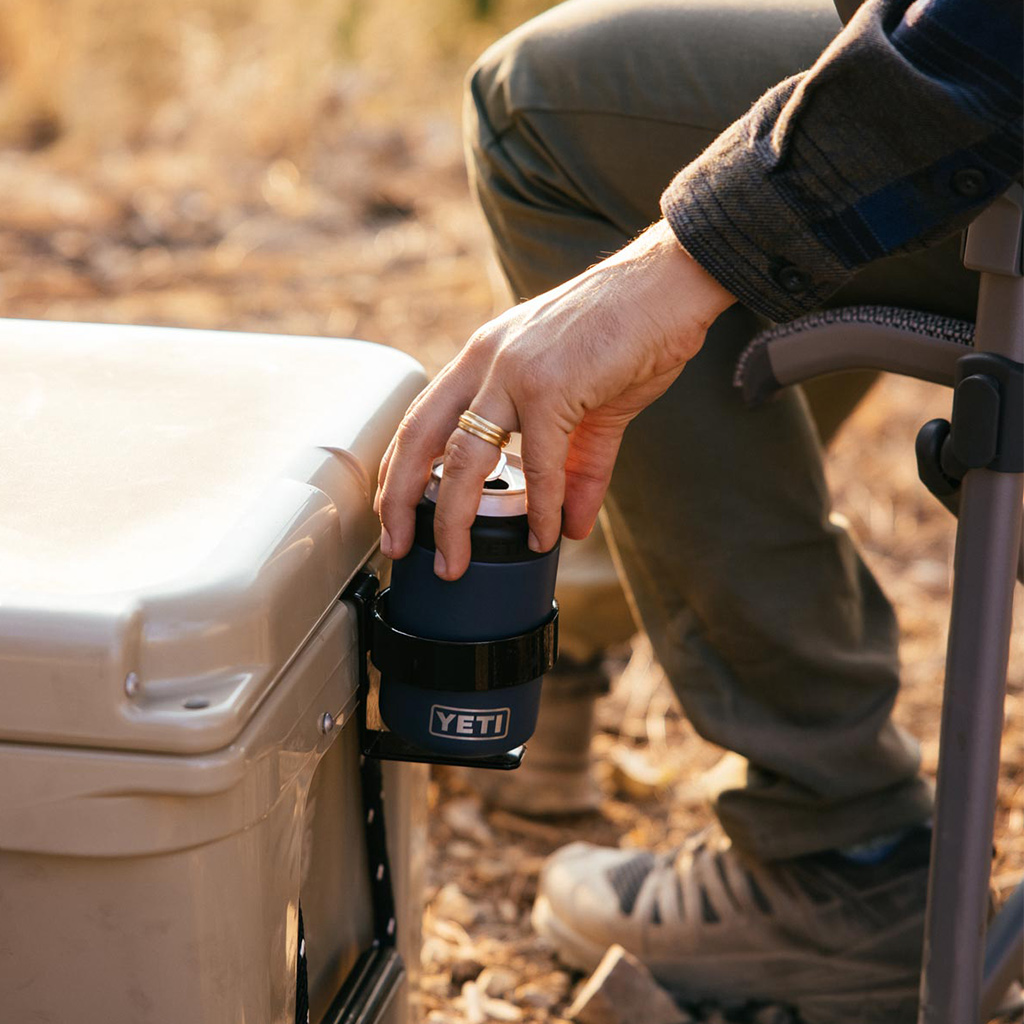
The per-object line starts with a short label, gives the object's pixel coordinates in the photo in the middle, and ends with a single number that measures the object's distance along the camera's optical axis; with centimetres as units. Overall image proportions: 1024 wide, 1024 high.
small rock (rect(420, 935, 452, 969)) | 157
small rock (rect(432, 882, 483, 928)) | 163
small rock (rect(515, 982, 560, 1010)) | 153
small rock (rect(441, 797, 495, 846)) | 173
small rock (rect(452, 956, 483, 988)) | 155
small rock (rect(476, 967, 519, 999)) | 154
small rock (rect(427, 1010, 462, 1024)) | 150
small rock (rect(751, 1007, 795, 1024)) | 152
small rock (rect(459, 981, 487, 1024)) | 151
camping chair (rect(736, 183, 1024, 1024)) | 120
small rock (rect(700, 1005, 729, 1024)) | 152
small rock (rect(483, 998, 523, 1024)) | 151
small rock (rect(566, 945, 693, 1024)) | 148
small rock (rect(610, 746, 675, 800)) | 184
